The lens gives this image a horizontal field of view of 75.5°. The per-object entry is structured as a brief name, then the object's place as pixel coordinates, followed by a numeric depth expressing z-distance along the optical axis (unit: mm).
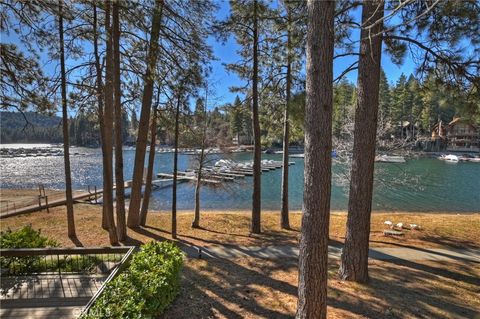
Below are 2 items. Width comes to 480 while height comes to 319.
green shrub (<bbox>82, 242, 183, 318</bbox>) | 3188
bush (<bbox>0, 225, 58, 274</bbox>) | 5657
